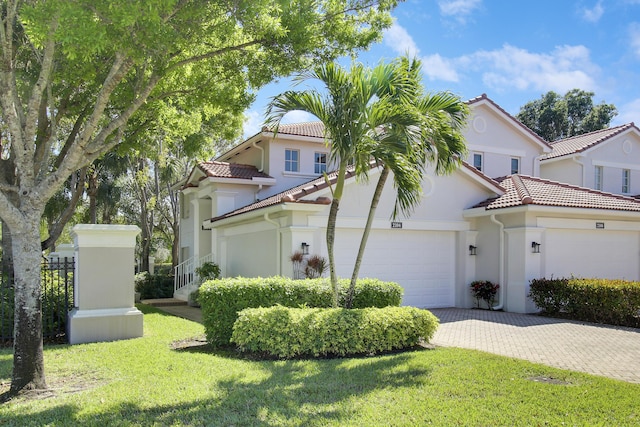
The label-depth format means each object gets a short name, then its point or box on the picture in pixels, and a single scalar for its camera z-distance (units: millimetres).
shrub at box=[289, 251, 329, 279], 13609
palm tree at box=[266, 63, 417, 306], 9492
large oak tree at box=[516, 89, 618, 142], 43562
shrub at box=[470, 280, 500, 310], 15672
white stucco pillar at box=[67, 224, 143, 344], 10273
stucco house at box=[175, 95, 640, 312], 14758
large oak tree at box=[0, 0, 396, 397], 6645
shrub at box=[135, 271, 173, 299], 23156
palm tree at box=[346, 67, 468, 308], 9797
